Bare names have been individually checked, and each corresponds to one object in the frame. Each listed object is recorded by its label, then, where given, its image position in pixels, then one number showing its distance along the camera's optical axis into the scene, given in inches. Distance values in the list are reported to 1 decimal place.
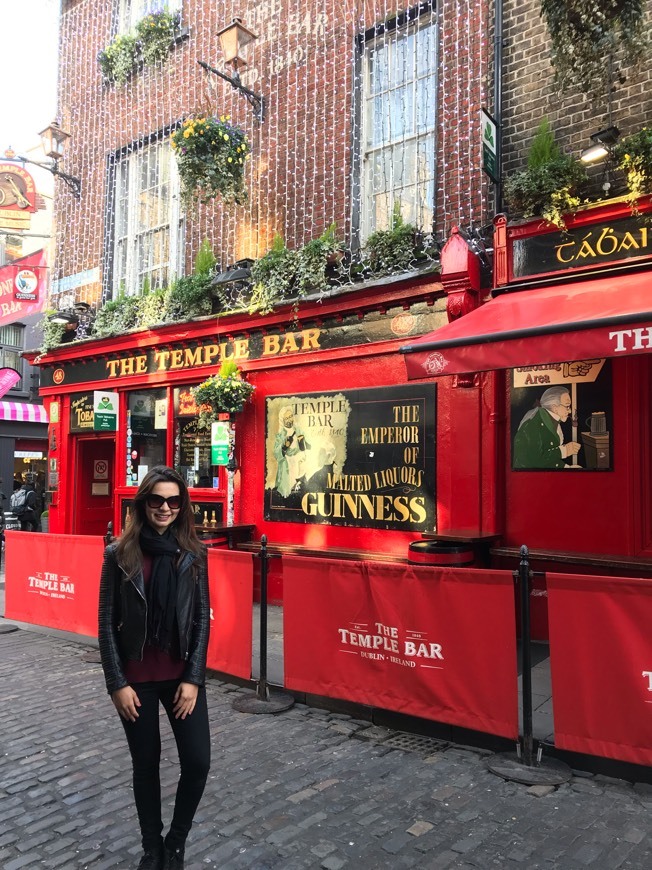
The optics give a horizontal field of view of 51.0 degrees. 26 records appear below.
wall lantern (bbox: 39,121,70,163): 522.0
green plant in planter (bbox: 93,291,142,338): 473.0
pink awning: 1037.5
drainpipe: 307.0
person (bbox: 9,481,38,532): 617.6
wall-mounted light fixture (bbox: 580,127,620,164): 264.8
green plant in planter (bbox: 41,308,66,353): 524.7
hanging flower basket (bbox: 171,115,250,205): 374.6
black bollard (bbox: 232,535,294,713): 213.6
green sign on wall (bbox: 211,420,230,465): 389.7
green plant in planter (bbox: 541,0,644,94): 252.8
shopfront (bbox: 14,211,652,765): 173.8
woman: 118.2
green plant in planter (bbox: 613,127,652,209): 256.4
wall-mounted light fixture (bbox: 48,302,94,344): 513.0
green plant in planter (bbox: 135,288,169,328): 451.5
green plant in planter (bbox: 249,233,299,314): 378.0
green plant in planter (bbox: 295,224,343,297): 360.5
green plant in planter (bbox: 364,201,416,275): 330.6
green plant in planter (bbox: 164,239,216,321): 419.8
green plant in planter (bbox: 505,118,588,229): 277.6
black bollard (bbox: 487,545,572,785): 160.7
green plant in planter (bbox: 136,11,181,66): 464.8
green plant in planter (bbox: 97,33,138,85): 488.1
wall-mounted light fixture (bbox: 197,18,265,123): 392.2
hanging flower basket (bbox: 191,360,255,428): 382.6
